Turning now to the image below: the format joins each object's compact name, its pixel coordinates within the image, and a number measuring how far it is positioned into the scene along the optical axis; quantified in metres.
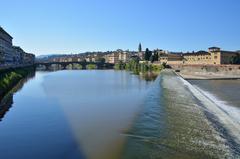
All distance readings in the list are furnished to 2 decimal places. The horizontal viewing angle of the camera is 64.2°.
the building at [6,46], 47.39
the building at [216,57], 63.96
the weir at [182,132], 6.87
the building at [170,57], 82.25
